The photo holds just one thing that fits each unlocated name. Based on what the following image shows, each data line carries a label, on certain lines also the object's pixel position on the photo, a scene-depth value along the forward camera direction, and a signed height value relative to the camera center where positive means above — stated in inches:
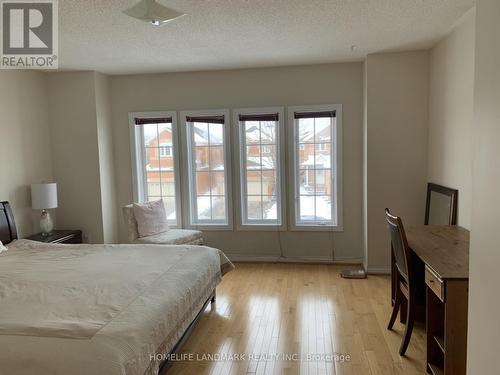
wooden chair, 105.4 -31.8
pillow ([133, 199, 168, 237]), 185.9 -28.2
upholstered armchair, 178.5 -36.1
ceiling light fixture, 91.3 +34.7
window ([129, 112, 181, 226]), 209.9 -0.5
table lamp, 179.2 -17.9
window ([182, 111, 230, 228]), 205.6 -5.2
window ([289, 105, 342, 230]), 196.2 -4.9
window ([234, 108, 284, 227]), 200.8 -4.2
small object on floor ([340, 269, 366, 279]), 177.3 -53.9
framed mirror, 140.9 -20.0
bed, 70.9 -33.2
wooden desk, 84.0 -31.1
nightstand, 176.6 -34.8
